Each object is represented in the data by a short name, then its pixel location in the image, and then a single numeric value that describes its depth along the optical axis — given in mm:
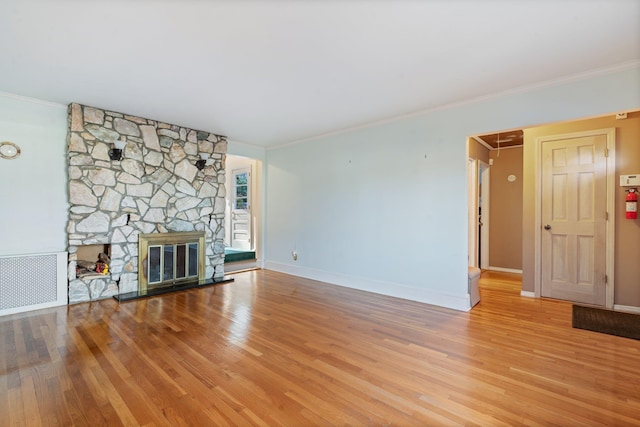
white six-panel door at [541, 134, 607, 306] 3768
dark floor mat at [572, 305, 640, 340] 2936
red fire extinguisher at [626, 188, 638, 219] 3490
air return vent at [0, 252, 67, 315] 3383
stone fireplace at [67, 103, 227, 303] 3816
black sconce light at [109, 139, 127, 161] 3969
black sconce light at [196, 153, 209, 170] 4961
